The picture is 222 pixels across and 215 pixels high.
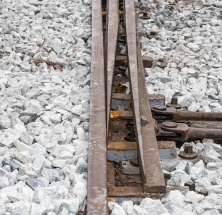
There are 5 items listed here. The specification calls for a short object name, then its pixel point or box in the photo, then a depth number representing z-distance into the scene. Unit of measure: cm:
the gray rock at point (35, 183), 459
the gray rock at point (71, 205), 432
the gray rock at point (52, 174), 476
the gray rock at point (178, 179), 491
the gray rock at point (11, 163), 488
